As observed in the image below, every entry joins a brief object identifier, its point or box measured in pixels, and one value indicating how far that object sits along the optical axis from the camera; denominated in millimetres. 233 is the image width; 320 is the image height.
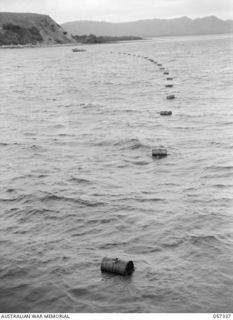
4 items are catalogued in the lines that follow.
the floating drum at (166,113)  37844
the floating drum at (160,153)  25953
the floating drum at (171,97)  45781
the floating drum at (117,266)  14047
